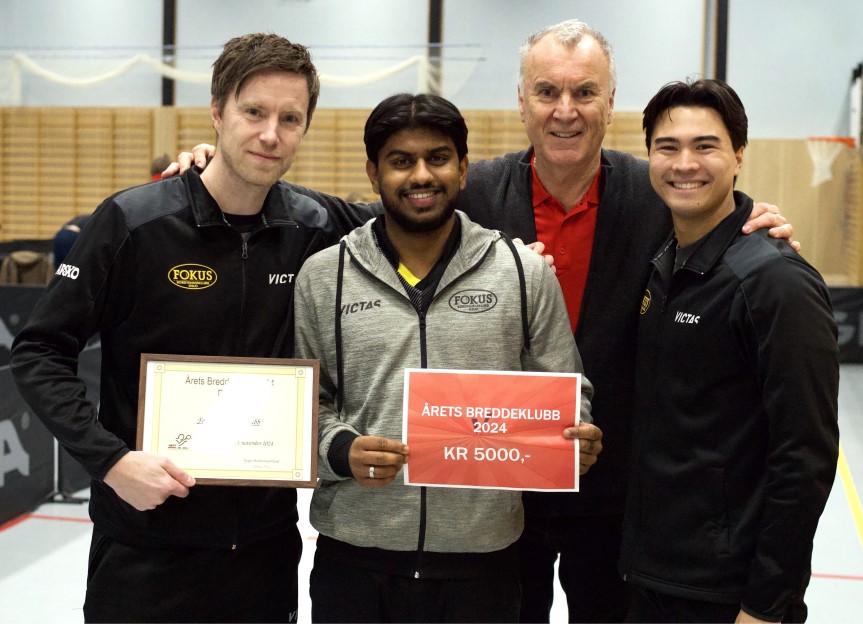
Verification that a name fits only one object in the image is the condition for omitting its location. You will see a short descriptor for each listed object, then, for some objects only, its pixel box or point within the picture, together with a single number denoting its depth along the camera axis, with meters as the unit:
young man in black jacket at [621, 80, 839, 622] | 2.15
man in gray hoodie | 2.34
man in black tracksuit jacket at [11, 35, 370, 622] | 2.46
